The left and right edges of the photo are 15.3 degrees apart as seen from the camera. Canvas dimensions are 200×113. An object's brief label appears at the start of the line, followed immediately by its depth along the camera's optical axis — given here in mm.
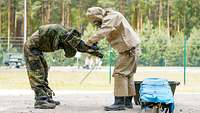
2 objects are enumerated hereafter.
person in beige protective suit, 12508
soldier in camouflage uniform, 12560
